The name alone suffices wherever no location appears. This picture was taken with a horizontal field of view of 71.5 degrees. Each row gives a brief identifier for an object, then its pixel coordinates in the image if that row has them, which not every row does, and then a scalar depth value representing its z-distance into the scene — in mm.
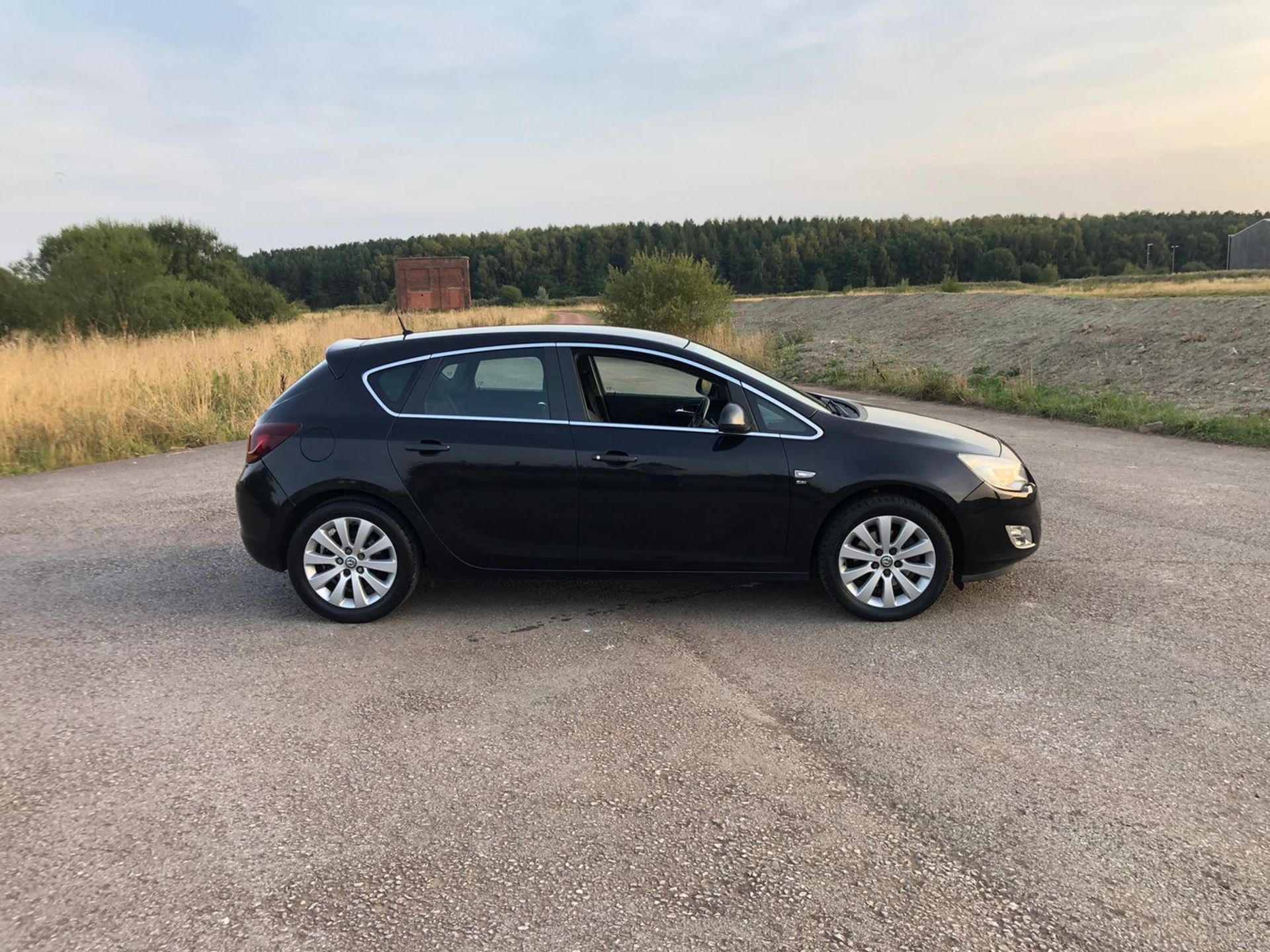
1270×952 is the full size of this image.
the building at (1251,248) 84188
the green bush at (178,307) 29188
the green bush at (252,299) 41781
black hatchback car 4930
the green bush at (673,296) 24844
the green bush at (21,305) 28688
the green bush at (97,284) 28594
